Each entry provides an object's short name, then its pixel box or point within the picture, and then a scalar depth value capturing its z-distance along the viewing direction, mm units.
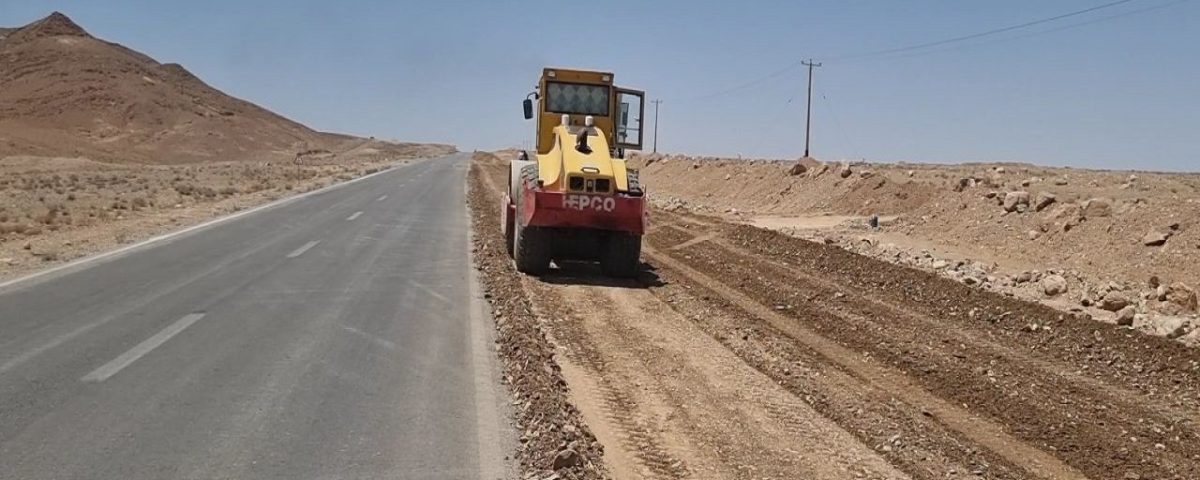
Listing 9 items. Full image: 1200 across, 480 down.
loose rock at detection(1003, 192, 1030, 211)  21094
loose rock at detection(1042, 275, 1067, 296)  14648
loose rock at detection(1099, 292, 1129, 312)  13219
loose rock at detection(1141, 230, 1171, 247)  15625
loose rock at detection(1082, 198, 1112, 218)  18078
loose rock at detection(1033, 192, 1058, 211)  20225
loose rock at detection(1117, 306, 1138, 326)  12234
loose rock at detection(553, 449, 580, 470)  6246
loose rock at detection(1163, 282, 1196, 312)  13019
